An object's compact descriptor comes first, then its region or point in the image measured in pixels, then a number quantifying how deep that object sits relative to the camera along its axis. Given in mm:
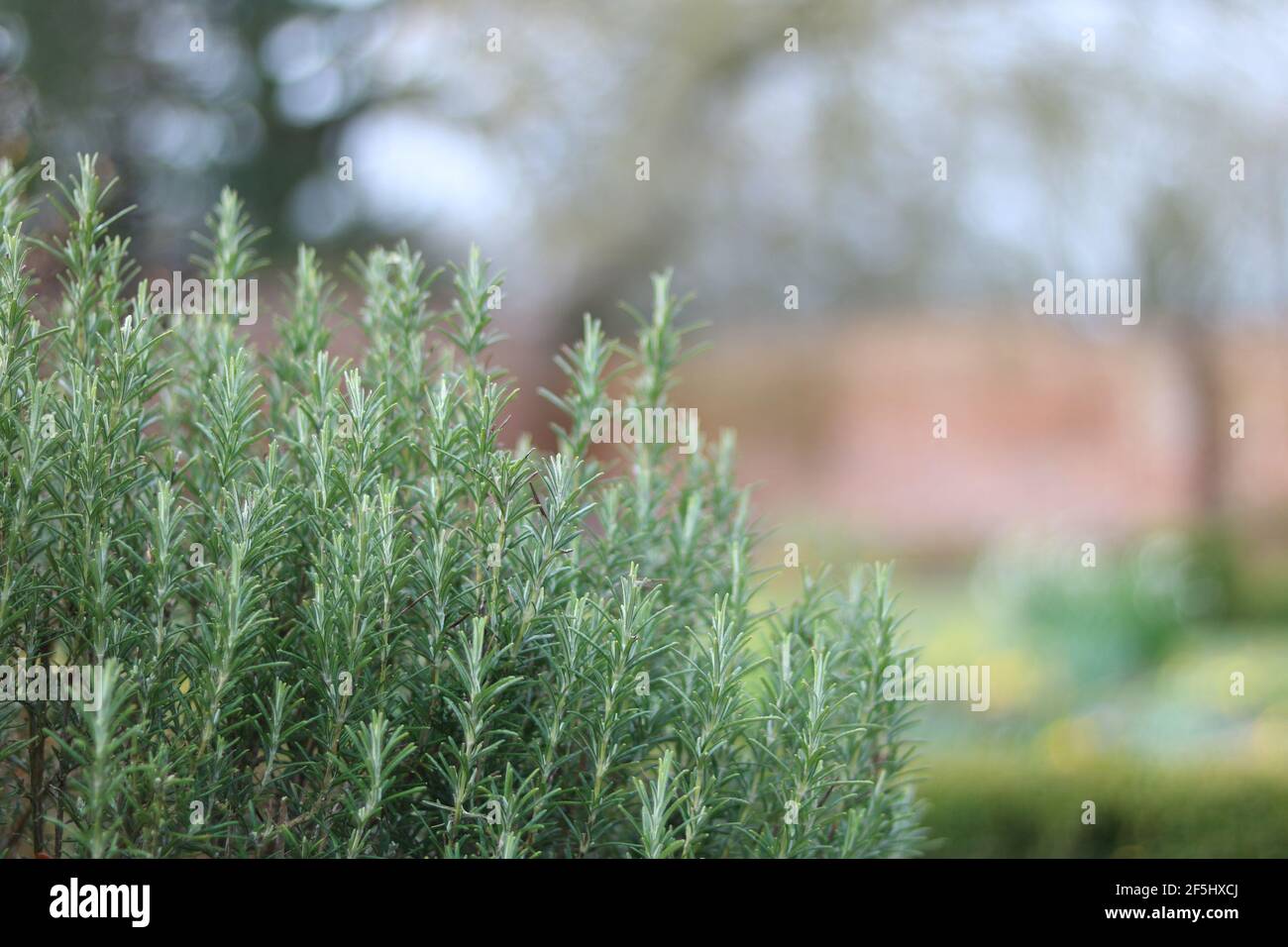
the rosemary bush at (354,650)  1874
